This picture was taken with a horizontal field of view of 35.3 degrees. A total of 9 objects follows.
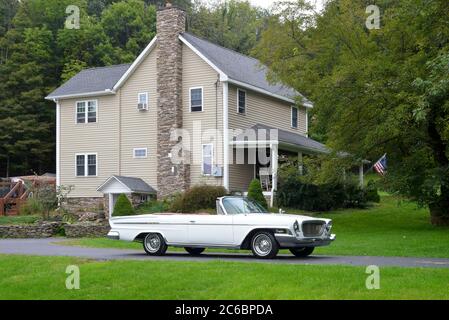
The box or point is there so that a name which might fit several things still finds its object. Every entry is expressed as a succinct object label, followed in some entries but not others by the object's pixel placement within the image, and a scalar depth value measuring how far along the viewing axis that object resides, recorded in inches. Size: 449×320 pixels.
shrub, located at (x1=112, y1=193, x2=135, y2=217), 1167.0
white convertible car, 629.9
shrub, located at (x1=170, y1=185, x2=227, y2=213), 1202.0
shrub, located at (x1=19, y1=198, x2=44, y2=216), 1409.9
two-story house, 1349.7
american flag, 1569.9
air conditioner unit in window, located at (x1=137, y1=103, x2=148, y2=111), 1425.9
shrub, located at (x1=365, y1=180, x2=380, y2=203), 1486.2
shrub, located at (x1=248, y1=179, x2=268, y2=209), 1181.1
